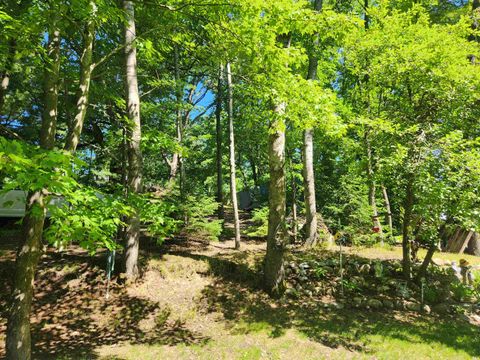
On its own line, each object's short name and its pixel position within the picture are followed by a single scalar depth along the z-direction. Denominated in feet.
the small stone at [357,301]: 27.48
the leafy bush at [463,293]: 29.40
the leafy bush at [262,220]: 38.01
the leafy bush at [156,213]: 16.42
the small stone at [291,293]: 28.19
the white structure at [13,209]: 35.06
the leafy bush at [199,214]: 33.22
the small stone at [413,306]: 27.30
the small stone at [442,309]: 27.27
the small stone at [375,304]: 27.32
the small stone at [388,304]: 27.48
